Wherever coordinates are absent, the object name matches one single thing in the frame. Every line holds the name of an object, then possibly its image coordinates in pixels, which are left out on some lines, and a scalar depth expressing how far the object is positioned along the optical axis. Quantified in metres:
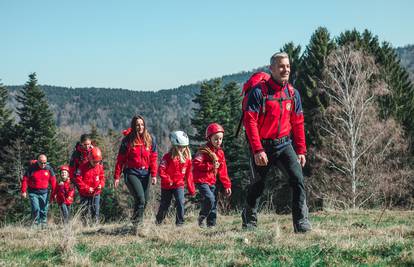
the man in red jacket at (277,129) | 6.29
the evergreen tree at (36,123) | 42.97
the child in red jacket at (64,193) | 13.10
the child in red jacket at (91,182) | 11.27
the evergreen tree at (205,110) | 43.88
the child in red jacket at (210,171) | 9.16
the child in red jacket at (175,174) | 9.38
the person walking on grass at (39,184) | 13.67
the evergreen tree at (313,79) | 34.22
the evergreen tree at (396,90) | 35.03
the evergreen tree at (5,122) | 43.34
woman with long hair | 8.81
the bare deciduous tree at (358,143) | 26.50
